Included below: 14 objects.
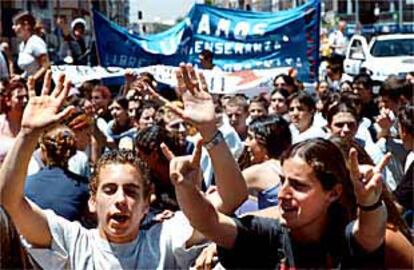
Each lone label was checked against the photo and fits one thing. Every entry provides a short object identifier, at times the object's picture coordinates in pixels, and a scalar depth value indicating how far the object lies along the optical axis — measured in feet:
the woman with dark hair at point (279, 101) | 27.34
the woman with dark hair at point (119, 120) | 27.99
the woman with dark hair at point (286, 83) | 29.43
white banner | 31.60
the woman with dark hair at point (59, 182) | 15.99
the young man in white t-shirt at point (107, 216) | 11.47
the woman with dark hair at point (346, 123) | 20.76
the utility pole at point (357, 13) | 111.52
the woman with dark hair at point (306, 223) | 10.48
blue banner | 37.91
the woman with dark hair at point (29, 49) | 35.94
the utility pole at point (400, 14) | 106.11
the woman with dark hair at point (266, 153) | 16.40
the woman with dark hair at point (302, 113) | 24.53
